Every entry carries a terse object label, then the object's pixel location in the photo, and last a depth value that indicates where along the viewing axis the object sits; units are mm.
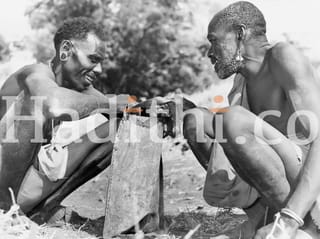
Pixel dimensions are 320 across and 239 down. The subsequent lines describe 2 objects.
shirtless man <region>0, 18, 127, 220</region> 3578
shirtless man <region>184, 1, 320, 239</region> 2674
